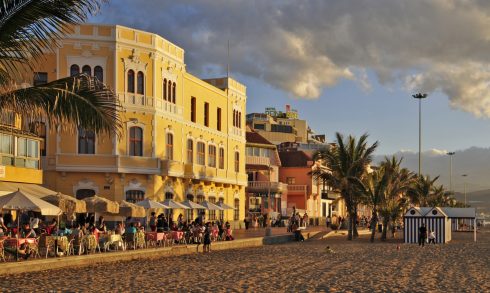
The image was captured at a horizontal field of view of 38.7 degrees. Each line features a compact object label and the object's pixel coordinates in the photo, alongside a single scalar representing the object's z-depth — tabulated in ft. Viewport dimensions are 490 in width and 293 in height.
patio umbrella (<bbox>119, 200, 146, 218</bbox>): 96.94
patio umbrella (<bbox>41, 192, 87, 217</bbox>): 82.58
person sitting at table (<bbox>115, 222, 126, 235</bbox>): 90.37
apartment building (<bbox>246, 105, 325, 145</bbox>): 335.26
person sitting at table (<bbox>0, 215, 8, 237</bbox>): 79.91
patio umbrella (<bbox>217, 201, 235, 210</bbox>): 136.66
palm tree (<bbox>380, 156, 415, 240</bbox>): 140.77
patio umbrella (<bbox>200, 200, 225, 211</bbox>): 126.62
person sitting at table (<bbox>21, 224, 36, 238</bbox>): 73.95
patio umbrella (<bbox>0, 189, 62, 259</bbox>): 68.28
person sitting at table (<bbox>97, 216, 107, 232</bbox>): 93.83
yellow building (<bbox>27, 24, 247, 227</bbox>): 121.90
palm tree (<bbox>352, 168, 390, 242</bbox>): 139.13
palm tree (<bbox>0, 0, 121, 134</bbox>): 33.83
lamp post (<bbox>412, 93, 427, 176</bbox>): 222.48
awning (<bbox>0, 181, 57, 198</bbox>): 87.56
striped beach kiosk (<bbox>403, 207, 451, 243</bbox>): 137.80
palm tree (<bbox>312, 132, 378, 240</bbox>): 148.46
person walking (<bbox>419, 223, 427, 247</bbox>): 125.18
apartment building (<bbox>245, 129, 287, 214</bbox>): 211.61
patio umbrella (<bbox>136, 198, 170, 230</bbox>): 105.09
